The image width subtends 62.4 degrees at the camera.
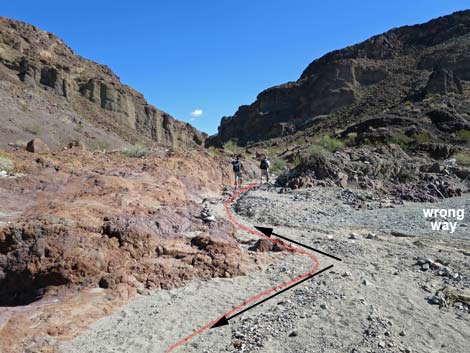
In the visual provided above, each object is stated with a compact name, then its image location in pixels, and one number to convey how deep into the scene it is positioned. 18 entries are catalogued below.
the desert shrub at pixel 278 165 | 22.94
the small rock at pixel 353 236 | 7.91
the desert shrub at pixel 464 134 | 26.08
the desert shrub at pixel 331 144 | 25.97
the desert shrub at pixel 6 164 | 7.92
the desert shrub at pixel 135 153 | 15.44
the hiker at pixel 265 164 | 17.17
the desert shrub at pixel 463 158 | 19.79
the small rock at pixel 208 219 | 6.87
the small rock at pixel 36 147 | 12.56
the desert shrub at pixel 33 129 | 27.45
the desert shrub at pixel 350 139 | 27.57
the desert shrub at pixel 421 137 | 25.64
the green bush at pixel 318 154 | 16.23
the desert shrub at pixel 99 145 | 30.99
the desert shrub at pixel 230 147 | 33.71
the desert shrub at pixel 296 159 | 23.08
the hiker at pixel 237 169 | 14.93
